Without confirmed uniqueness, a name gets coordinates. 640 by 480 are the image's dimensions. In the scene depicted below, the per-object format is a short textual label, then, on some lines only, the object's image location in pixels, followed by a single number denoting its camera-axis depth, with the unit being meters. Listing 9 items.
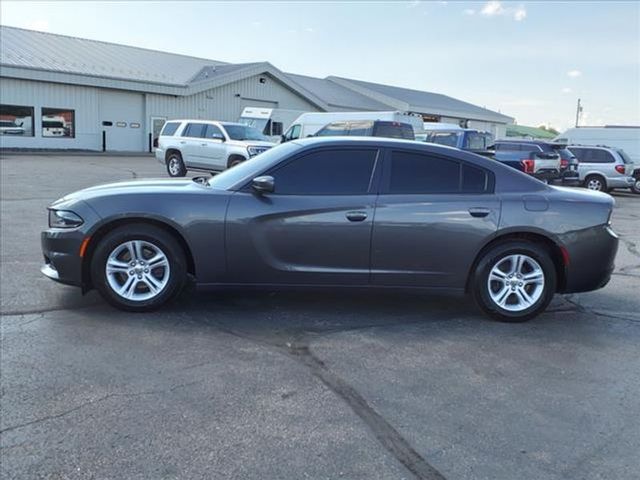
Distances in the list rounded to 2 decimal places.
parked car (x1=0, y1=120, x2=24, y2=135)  29.62
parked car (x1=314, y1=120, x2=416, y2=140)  18.72
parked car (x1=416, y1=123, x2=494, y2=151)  19.06
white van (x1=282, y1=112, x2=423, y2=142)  20.78
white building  30.19
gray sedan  5.15
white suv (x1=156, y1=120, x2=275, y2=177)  18.25
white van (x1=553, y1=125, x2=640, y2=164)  26.38
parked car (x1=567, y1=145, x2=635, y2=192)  20.52
